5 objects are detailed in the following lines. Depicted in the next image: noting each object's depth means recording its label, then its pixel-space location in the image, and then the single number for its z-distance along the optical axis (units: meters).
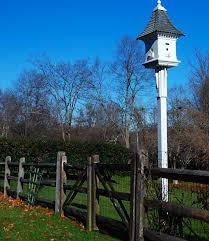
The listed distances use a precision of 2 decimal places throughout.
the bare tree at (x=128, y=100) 39.59
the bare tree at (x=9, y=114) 54.91
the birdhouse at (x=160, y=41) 11.95
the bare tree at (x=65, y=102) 43.19
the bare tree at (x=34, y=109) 47.75
